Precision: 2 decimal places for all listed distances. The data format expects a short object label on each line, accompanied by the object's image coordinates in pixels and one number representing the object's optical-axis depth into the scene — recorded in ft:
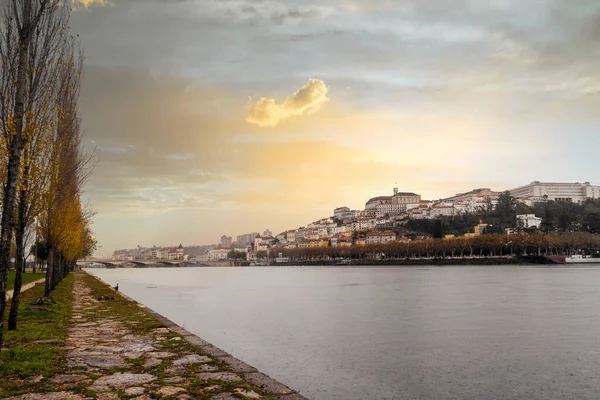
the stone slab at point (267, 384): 26.57
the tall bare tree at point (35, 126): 39.29
